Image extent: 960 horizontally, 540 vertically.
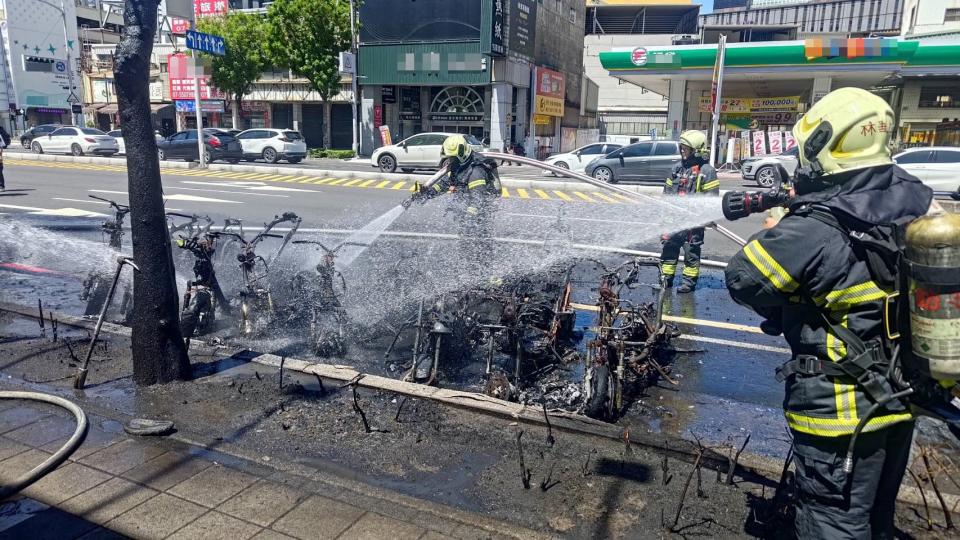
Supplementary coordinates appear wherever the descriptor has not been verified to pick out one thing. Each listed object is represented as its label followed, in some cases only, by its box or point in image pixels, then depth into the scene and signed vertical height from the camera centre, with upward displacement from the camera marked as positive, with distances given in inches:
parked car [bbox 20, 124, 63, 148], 1222.3 -2.5
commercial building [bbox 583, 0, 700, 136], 1781.5 +316.1
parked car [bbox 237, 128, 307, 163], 1037.2 -10.7
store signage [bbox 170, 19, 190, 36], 1432.1 +264.3
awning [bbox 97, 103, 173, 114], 1791.6 +68.2
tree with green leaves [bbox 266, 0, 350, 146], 1221.7 +196.6
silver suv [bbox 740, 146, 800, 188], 773.9 -17.7
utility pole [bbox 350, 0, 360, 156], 1194.9 +112.6
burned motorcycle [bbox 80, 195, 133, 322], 254.4 -64.0
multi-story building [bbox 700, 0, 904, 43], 2075.5 +473.2
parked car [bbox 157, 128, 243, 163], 1002.1 -17.4
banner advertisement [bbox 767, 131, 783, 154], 1039.9 +15.4
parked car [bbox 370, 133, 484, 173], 906.1 -17.7
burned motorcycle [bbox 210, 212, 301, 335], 239.1 -58.2
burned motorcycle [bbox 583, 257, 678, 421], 166.5 -58.0
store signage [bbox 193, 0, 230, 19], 1589.6 +318.8
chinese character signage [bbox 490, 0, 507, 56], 1197.7 +211.0
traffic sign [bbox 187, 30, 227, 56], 771.4 +113.9
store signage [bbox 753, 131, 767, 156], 1059.9 +14.7
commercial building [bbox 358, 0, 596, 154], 1225.4 +144.8
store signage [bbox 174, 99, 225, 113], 1382.9 +67.0
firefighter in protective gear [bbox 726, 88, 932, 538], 85.6 -20.2
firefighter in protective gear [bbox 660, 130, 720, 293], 297.4 -18.1
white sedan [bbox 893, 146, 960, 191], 657.6 -9.5
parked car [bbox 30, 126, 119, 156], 1074.1 -15.9
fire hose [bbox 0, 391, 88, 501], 122.2 -66.9
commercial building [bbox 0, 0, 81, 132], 1809.8 +199.9
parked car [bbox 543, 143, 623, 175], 882.8 -13.2
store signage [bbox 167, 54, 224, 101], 1339.8 +114.0
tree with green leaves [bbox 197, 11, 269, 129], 1296.8 +173.4
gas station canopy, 916.0 +134.7
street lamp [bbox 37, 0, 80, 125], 1646.2 +179.2
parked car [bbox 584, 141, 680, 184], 752.3 -17.5
